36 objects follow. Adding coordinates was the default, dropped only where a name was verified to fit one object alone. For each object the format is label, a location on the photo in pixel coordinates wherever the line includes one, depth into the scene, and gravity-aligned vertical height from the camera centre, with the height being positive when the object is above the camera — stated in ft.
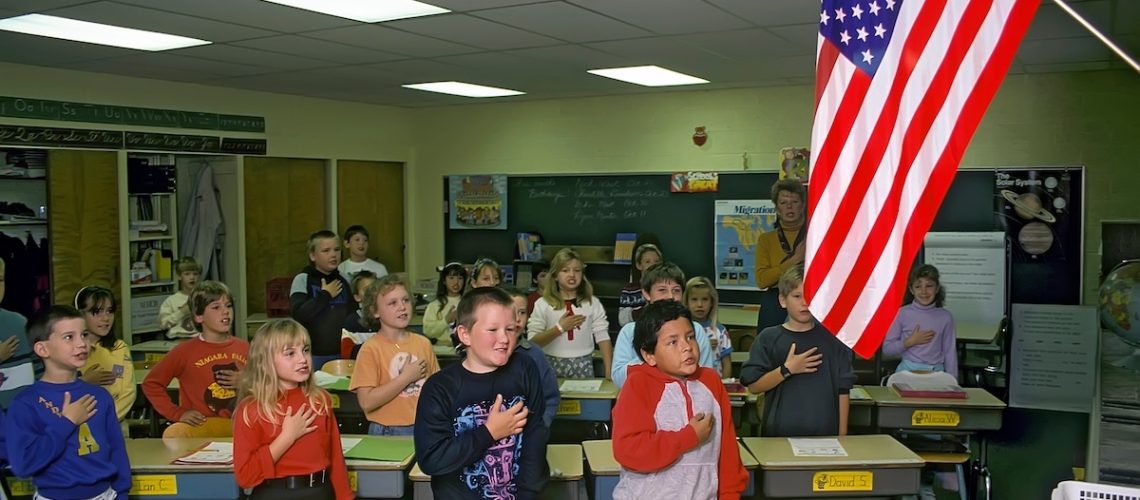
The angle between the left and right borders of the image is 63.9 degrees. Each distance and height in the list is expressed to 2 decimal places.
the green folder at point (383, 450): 10.33 -2.65
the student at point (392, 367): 11.12 -1.82
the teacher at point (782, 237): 17.37 -0.31
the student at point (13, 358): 13.94 -2.11
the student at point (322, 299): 17.61 -1.50
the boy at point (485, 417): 8.18 -1.79
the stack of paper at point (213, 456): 10.32 -2.69
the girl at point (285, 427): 9.20 -2.11
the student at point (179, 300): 21.25 -1.85
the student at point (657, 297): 11.84 -1.11
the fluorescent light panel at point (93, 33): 15.80 +3.49
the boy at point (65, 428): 9.66 -2.23
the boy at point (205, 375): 12.49 -2.13
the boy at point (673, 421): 8.57 -1.90
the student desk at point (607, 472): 10.07 -2.77
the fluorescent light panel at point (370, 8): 14.43 +3.43
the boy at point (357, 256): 22.74 -0.87
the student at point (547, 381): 11.12 -1.97
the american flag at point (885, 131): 6.44 +0.66
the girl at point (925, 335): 16.44 -2.09
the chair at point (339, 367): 16.12 -2.59
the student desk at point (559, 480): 10.00 -2.87
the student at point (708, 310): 14.93 -1.48
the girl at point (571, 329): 16.55 -1.85
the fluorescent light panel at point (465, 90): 25.05 +3.75
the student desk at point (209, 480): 10.18 -2.90
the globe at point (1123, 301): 16.02 -1.45
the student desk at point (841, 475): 10.13 -2.84
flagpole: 5.13 +1.04
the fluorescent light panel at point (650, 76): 22.35 +3.69
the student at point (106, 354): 13.62 -2.04
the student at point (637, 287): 17.83 -1.40
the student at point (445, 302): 20.36 -1.83
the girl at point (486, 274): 16.85 -0.99
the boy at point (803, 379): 11.55 -2.01
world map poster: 25.68 -0.47
